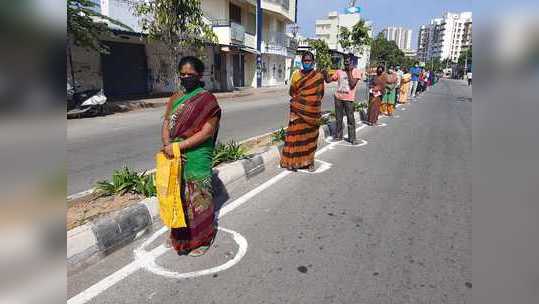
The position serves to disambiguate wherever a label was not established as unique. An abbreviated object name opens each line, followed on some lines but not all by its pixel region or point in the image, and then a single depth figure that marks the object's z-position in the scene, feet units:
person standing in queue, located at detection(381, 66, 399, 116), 41.70
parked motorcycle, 36.19
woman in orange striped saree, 18.08
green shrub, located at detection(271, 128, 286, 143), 24.52
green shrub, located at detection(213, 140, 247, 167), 18.20
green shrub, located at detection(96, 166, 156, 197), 13.79
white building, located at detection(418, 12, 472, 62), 383.98
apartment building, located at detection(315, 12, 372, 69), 234.38
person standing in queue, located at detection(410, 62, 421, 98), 70.04
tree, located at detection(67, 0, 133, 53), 34.50
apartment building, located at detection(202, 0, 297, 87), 76.48
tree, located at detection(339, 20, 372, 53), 45.95
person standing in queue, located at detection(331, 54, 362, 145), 24.34
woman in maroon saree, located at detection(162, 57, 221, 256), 9.59
